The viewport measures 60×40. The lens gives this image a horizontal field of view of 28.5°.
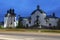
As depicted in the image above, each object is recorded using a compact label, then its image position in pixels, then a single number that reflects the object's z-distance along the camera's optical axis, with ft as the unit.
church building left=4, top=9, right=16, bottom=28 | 160.58
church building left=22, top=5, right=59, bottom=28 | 147.91
